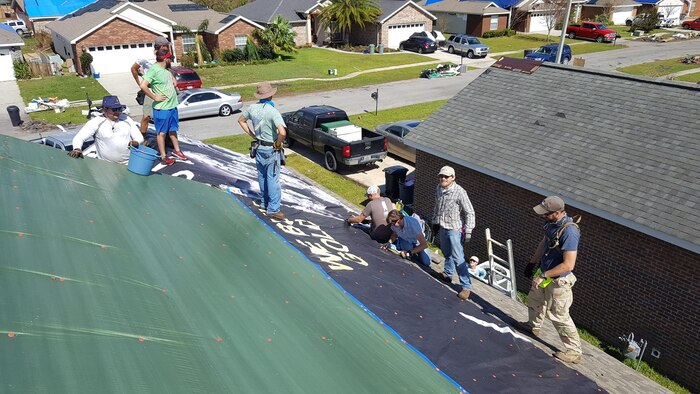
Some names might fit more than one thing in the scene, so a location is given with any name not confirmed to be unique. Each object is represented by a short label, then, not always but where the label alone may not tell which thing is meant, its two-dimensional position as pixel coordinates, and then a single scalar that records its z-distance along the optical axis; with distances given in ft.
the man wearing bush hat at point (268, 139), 25.23
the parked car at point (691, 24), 193.67
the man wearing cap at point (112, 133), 26.18
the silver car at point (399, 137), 60.44
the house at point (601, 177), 27.63
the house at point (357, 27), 148.97
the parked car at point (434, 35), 152.46
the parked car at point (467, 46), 141.50
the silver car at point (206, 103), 78.23
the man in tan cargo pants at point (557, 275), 20.79
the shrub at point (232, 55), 127.75
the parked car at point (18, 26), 184.85
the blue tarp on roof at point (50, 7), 172.85
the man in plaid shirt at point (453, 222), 25.30
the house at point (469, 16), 175.11
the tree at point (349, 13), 145.18
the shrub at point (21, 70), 107.76
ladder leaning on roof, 31.40
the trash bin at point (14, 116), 73.05
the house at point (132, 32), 111.55
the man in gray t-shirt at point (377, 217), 31.24
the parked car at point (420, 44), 146.72
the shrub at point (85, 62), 109.09
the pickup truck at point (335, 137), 55.47
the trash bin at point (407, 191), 47.91
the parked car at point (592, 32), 163.32
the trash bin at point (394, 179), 49.75
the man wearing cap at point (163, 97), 27.68
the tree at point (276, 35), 133.49
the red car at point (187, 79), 94.99
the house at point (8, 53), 105.50
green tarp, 10.52
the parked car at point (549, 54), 122.42
